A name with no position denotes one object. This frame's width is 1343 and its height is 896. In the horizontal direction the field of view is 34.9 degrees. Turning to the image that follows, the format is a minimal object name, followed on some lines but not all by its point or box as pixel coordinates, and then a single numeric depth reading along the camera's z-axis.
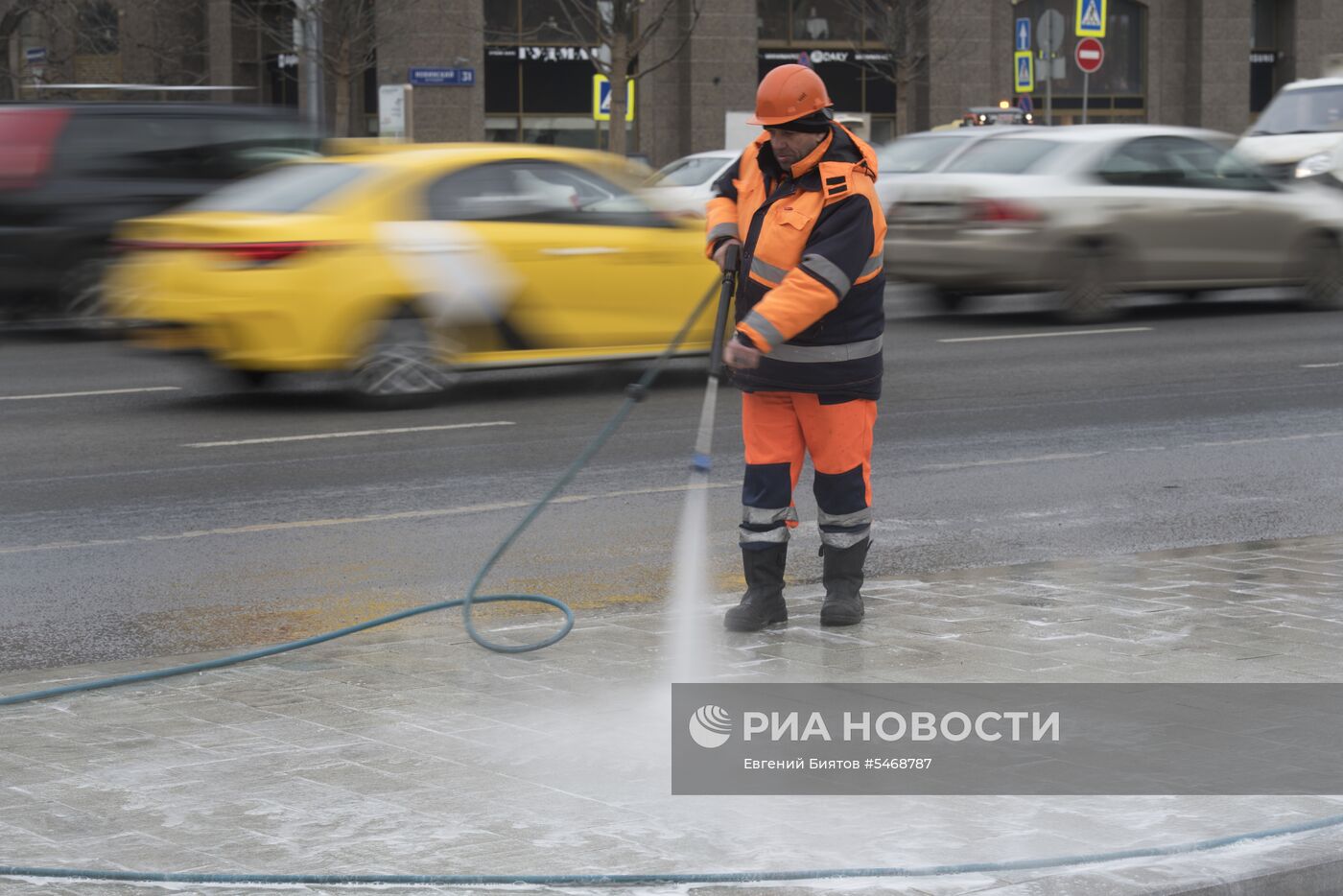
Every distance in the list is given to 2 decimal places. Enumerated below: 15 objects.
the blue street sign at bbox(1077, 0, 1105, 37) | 33.44
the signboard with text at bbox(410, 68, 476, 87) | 44.25
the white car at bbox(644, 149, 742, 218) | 23.92
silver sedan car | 17.62
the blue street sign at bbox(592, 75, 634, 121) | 37.84
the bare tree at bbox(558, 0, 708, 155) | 39.97
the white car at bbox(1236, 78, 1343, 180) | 22.16
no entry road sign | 32.75
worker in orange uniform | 6.40
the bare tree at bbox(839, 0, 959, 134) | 50.16
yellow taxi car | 12.39
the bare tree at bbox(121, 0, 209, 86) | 48.72
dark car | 16.59
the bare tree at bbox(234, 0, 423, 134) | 42.88
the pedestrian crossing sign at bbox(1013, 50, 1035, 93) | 41.31
